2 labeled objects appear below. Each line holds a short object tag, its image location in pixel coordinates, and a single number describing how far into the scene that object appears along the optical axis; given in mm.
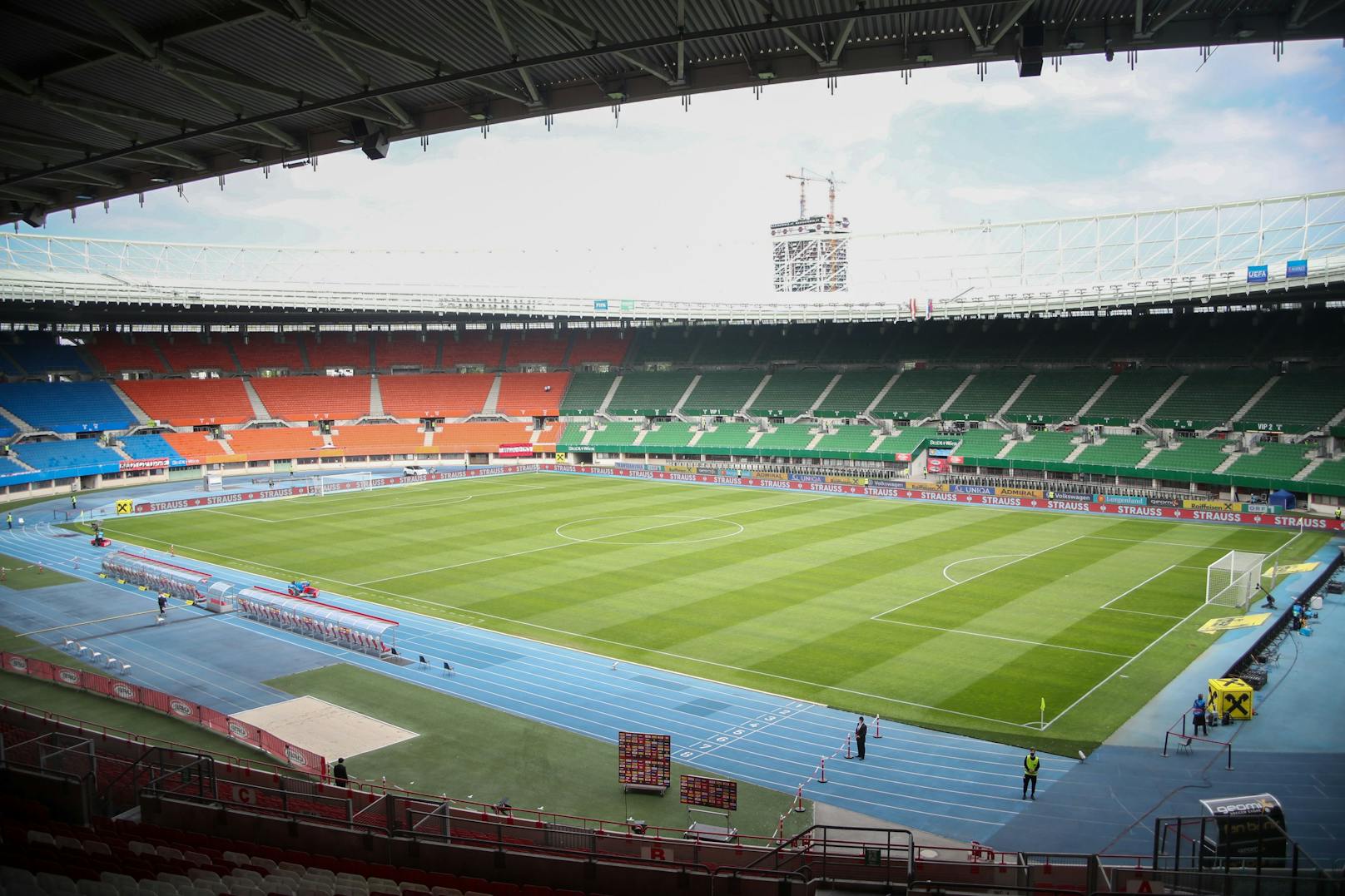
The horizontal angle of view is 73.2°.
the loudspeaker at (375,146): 15422
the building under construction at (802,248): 151625
